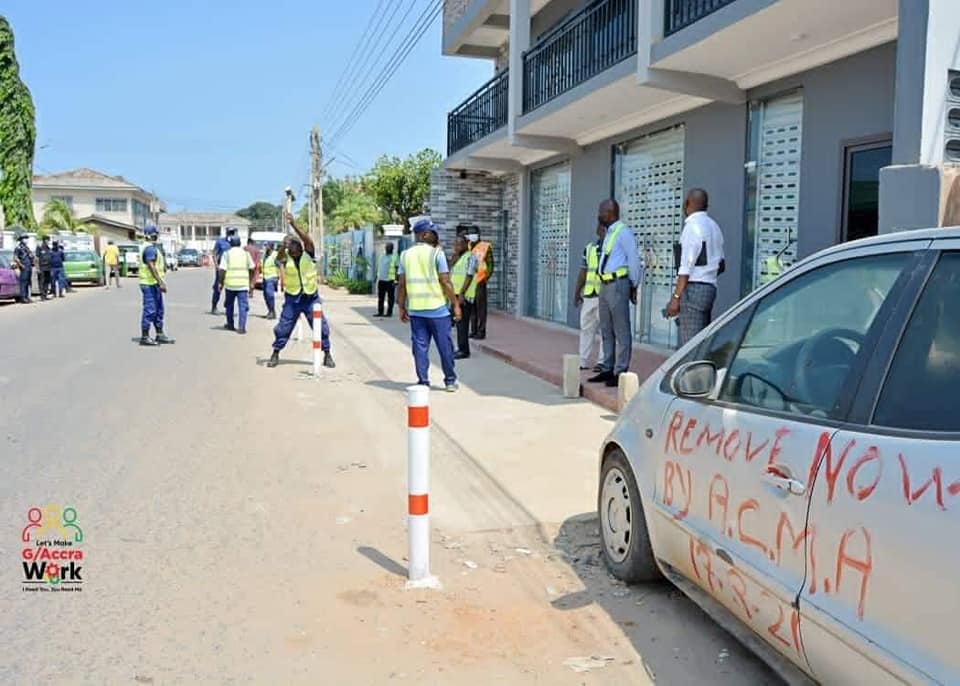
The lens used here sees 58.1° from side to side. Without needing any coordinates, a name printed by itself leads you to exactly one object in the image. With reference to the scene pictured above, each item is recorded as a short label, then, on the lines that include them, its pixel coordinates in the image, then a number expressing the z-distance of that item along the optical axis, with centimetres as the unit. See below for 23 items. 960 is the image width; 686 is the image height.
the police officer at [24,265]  2353
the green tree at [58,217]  5251
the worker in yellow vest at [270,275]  1834
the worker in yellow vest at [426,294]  887
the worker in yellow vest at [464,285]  1208
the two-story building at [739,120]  611
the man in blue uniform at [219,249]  1661
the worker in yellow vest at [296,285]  1109
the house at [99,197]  7812
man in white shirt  761
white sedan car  221
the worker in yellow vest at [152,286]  1273
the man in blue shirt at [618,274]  859
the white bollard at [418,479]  407
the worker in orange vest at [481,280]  1278
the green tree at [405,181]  3706
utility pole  4288
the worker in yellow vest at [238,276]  1457
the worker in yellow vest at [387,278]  1933
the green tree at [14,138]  3722
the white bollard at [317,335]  1052
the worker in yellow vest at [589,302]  942
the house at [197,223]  13612
